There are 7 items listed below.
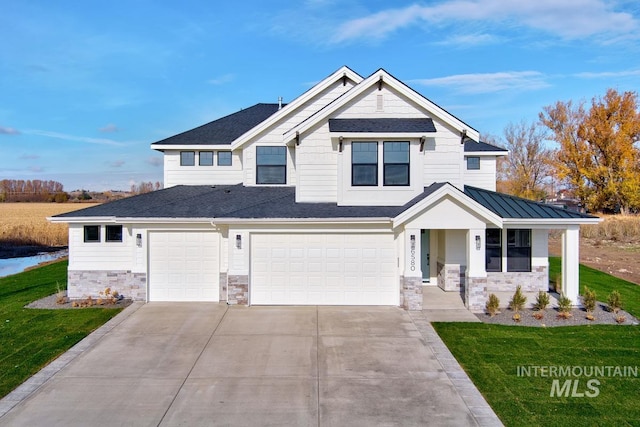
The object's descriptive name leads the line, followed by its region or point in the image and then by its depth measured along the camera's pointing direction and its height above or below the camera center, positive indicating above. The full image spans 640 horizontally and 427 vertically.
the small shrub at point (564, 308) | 11.34 -2.56
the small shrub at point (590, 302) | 11.55 -2.43
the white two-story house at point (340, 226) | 12.28 -0.32
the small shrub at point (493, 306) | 11.52 -2.54
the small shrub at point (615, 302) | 11.74 -2.47
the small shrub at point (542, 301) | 11.91 -2.47
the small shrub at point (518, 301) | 11.88 -2.49
